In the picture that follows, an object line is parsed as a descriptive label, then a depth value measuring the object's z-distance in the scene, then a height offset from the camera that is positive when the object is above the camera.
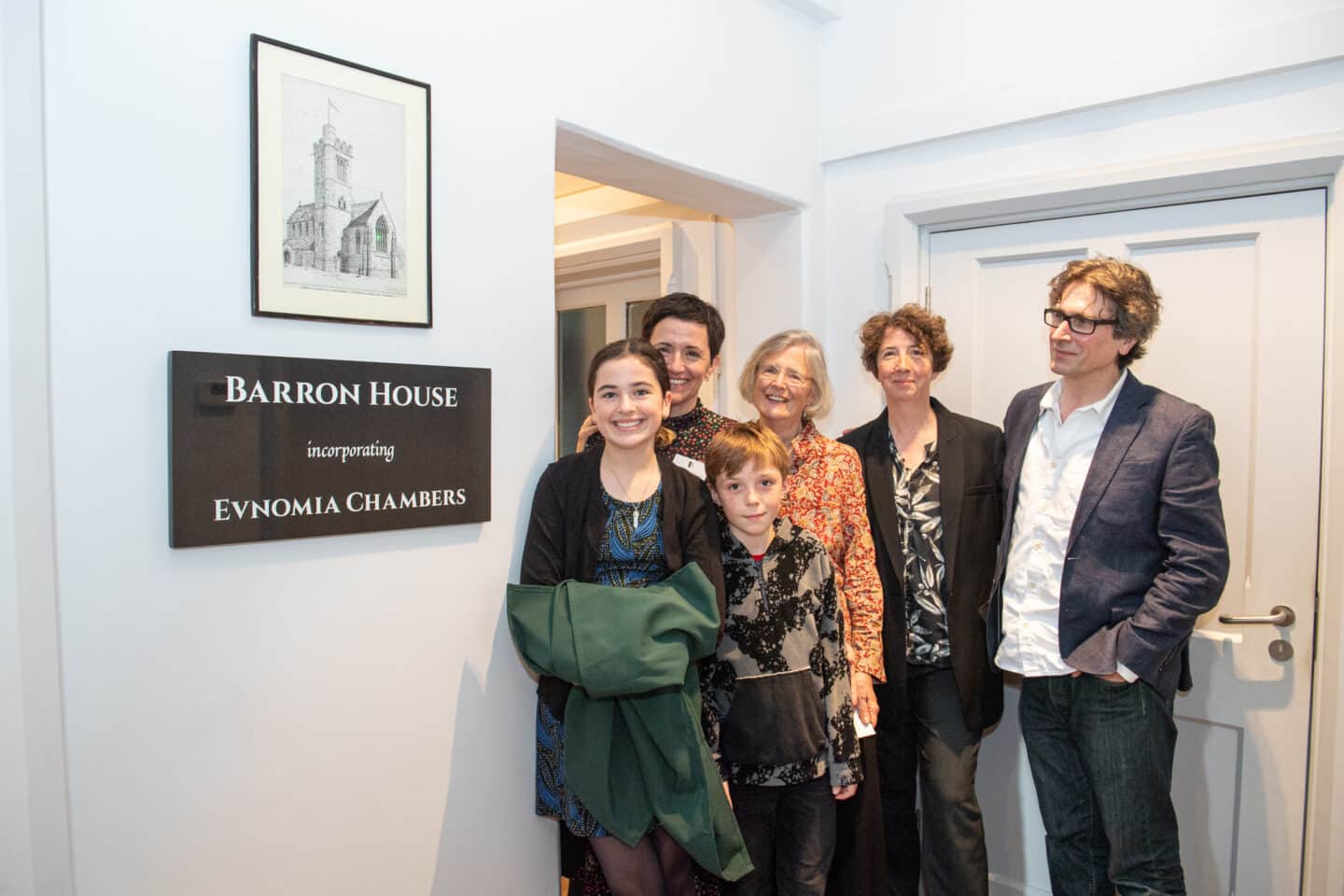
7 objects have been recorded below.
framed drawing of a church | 1.32 +0.36
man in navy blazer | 1.55 -0.31
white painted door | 1.91 -0.13
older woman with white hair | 1.74 -0.27
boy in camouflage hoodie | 1.59 -0.52
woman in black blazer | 1.84 -0.37
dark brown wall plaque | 1.25 -0.06
